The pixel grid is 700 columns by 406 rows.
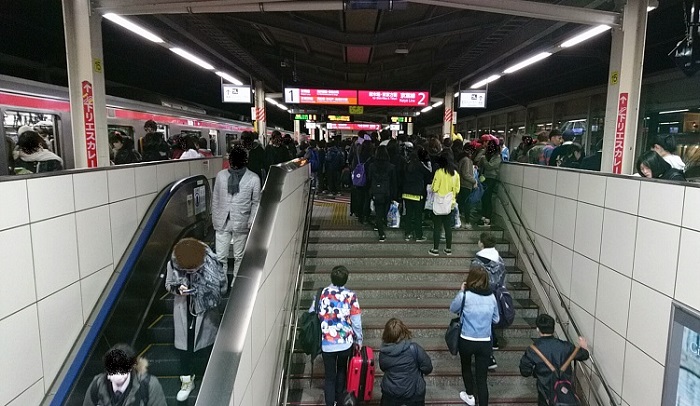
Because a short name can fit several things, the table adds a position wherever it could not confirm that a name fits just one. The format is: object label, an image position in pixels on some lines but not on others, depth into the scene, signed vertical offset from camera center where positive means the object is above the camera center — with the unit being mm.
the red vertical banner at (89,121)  4094 +276
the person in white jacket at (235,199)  3689 -447
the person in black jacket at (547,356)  3098 -1554
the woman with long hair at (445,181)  5316 -376
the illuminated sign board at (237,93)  9648 +1357
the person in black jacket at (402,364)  3021 -1581
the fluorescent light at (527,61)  6333 +1560
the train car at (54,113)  4883 +529
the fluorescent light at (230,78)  8836 +1677
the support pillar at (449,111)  11625 +1203
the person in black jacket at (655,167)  3193 -100
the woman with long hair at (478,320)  3420 -1419
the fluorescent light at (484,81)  9095 +1773
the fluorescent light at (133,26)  4340 +1415
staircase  4020 -1755
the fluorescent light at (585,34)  4582 +1466
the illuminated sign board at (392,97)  9547 +1290
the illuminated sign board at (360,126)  26191 +1687
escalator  2641 -1295
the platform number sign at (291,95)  9500 +1308
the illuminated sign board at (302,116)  15118 +1291
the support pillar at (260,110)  11781 +1191
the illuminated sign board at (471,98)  9742 +1311
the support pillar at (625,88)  4316 +720
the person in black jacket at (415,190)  5707 -534
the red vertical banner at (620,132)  4445 +246
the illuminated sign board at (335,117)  18312 +1609
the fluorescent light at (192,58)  6041 +1484
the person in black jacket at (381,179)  5711 -384
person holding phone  2801 -1089
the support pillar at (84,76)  3998 +729
